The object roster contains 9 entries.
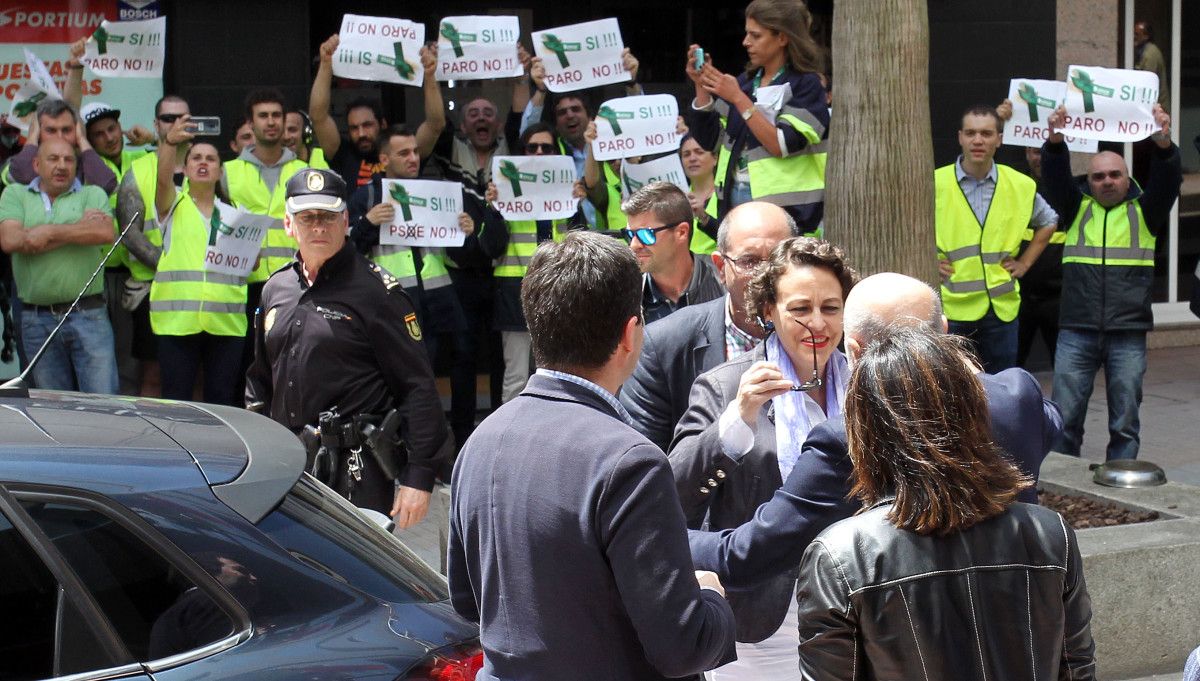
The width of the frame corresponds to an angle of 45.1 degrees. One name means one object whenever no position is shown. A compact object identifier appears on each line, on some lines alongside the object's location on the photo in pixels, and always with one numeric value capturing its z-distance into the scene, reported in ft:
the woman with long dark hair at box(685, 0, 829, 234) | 21.03
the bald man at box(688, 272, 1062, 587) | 9.56
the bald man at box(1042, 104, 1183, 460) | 25.21
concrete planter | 17.01
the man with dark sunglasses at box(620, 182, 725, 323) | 15.78
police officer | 15.93
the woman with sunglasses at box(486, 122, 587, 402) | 27.66
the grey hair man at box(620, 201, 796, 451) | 13.10
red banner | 30.12
